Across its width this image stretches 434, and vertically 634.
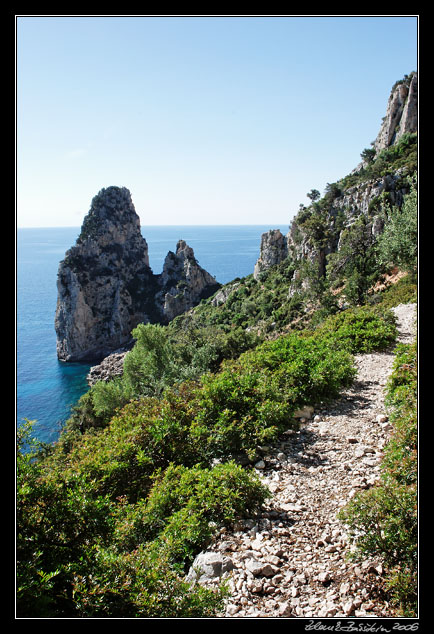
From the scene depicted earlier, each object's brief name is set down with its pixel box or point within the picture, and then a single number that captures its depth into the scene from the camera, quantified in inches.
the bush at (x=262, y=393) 299.4
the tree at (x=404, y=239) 697.6
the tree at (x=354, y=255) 1546.5
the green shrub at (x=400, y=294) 898.7
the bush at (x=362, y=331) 571.5
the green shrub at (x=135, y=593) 127.7
